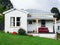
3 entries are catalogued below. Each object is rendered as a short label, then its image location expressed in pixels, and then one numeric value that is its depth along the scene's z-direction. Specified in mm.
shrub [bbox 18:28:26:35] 17100
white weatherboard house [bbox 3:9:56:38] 17795
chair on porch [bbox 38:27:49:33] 18039
